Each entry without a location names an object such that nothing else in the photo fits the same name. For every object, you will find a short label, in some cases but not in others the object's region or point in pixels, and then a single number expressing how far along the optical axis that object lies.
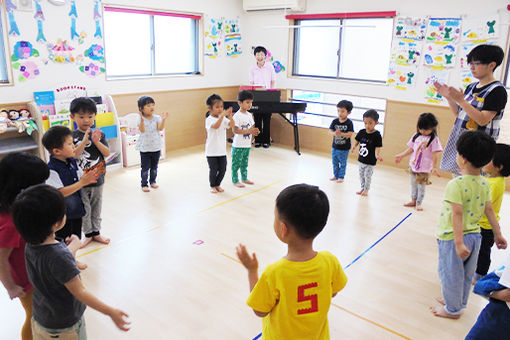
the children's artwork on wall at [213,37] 6.43
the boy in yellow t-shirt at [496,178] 2.47
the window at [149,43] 5.46
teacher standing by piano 6.49
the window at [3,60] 4.29
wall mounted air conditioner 6.15
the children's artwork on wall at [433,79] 5.17
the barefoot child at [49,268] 1.34
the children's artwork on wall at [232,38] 6.77
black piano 6.18
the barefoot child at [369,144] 4.29
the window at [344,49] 5.84
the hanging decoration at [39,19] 4.46
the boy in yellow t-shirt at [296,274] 1.24
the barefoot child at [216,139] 4.19
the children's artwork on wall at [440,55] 5.07
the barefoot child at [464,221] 2.02
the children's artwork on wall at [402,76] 5.43
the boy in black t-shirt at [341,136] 4.75
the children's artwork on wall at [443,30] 5.00
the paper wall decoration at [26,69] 4.42
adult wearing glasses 2.53
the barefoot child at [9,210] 1.60
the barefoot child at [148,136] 4.28
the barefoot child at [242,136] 4.37
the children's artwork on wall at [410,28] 5.23
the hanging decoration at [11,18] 4.23
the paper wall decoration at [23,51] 4.37
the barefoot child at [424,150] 3.81
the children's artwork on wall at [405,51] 5.33
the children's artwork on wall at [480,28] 4.71
